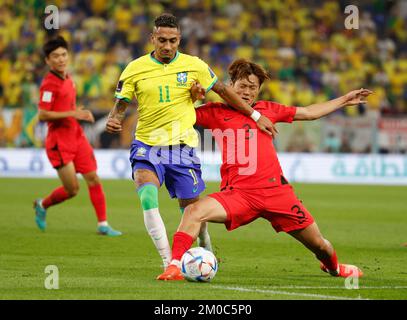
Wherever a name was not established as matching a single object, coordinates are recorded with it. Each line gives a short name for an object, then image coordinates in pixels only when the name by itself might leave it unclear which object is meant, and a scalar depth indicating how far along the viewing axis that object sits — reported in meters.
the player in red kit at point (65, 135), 25.16
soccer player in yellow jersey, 17.16
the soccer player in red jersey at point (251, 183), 15.93
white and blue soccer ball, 15.45
